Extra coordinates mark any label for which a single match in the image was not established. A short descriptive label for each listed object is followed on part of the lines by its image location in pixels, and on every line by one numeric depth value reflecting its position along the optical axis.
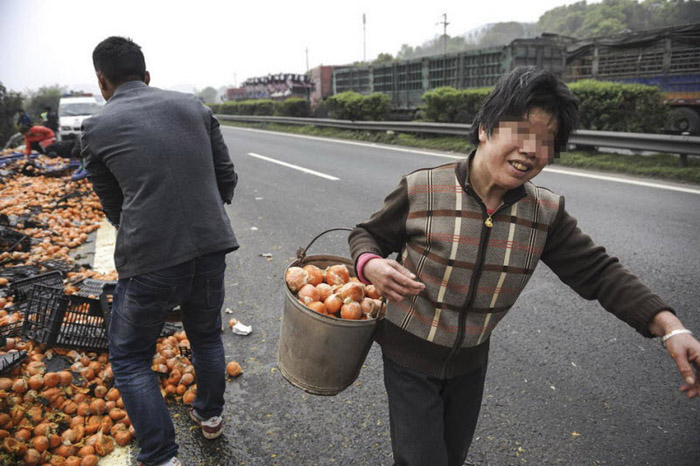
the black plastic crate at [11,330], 3.26
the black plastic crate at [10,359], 2.83
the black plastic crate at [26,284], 3.52
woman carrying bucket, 1.57
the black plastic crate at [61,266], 4.48
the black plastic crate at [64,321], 3.14
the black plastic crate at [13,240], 5.09
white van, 19.75
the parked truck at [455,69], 15.48
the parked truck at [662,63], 13.46
